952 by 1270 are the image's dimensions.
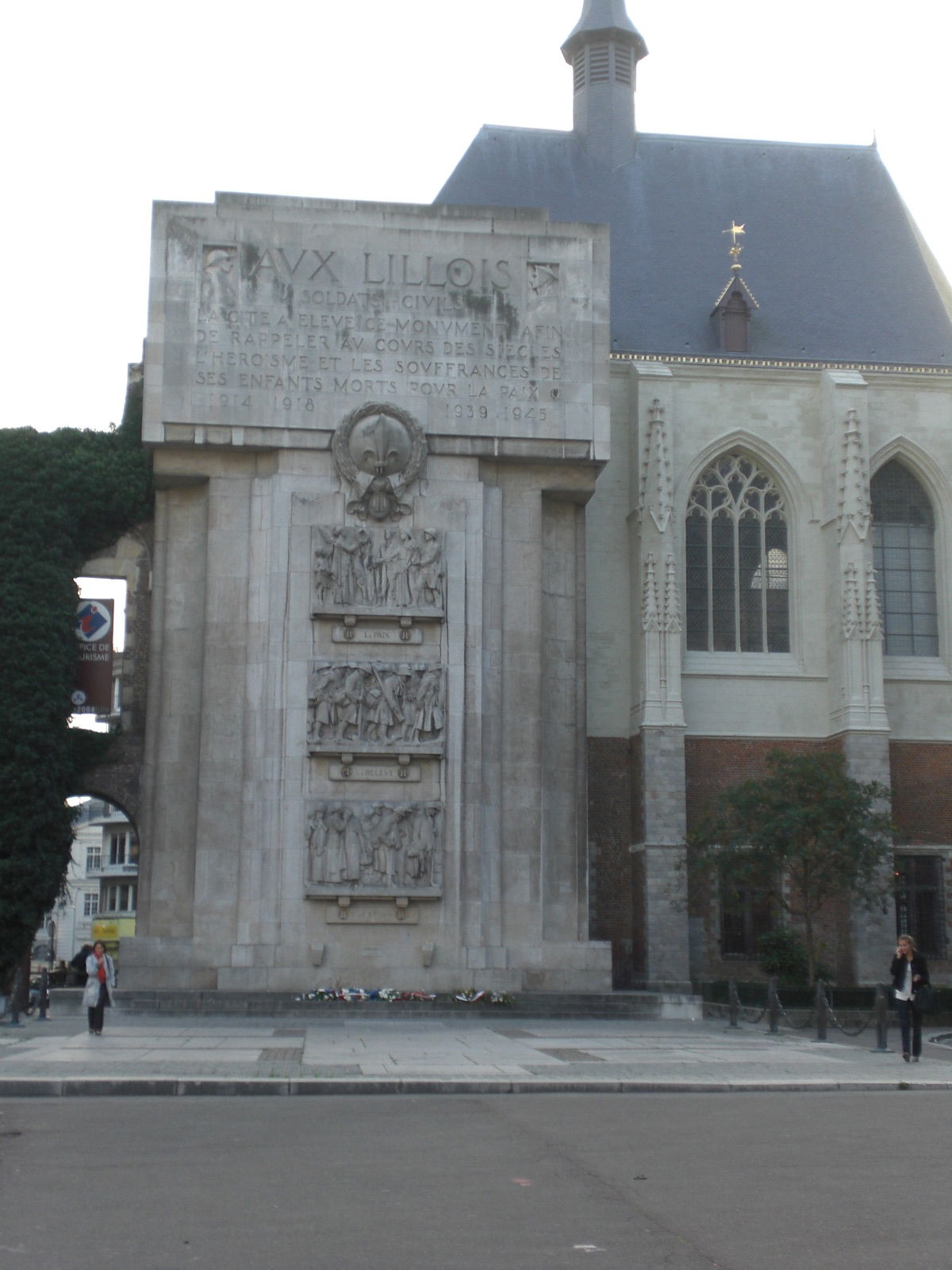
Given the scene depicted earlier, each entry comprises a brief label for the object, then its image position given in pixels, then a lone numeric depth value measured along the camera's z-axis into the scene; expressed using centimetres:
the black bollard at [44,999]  2681
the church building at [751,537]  3575
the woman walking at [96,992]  2177
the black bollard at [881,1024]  2059
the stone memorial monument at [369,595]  2866
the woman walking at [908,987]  1923
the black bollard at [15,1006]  2473
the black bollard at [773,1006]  2459
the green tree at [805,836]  3142
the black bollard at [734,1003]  2577
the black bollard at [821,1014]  2269
